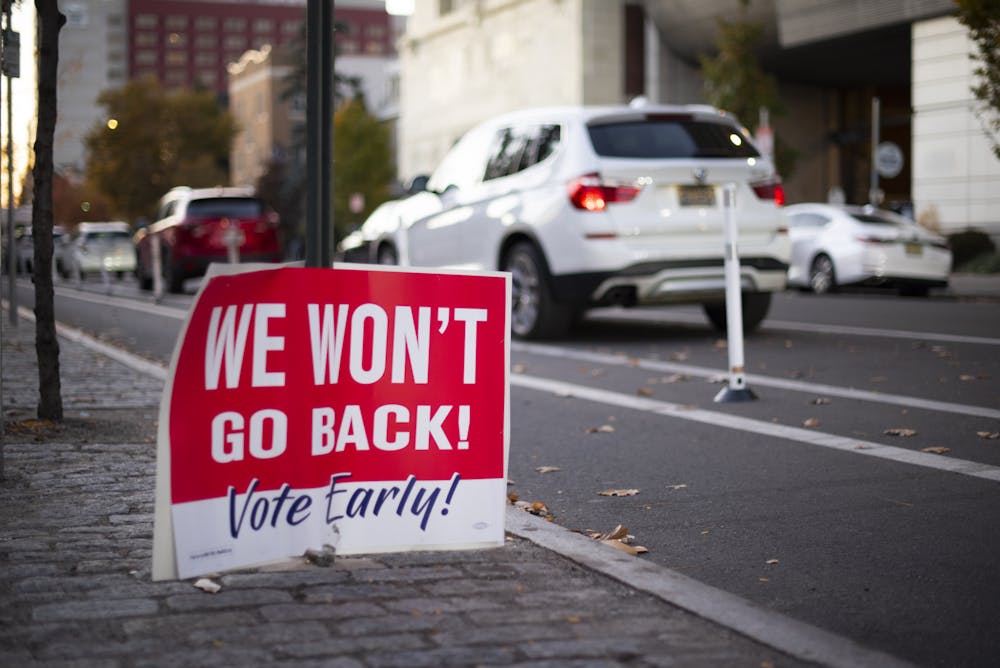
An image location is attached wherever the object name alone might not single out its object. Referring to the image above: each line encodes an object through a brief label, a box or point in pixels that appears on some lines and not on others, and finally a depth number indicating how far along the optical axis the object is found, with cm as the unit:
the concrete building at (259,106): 10400
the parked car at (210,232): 2416
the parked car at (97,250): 3747
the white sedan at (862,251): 2106
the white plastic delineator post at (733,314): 867
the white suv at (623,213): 1210
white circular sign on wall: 2919
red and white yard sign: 426
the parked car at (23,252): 3222
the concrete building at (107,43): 17190
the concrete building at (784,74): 3300
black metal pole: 514
